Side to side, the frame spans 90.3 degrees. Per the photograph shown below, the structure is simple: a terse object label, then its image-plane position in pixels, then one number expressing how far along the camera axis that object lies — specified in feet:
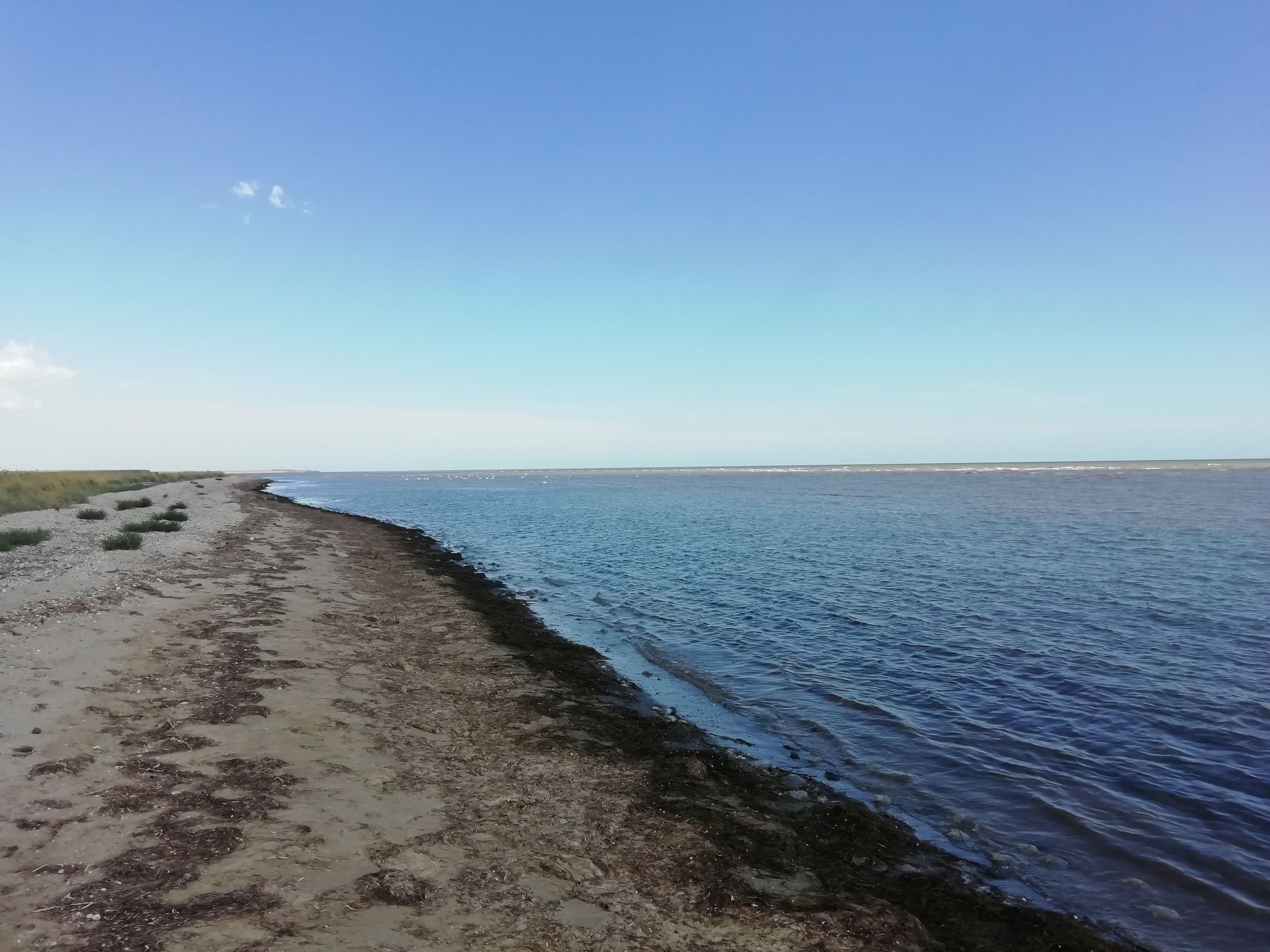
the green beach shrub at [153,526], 93.30
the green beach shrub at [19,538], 70.90
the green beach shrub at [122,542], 74.54
